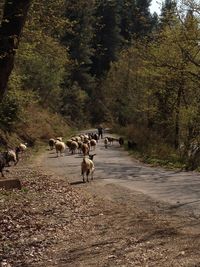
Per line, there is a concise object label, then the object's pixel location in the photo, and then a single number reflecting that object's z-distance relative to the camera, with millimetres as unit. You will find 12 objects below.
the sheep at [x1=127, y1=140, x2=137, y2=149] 39331
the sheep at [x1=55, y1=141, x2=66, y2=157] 32388
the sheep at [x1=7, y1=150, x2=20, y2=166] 24172
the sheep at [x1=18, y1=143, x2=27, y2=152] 31344
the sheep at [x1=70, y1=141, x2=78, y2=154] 33875
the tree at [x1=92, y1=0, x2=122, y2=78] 85094
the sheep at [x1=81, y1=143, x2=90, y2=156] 31342
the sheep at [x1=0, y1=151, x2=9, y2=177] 18900
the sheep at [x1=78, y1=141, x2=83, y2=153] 35056
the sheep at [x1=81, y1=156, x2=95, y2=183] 18594
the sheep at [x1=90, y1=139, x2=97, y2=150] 38019
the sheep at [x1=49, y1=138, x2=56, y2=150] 37312
